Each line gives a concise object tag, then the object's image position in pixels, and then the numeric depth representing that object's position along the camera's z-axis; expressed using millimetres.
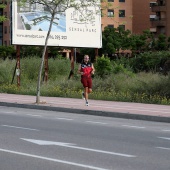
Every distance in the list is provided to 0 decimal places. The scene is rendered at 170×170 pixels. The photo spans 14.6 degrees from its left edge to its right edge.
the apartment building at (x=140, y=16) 100062
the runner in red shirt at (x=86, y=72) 26406
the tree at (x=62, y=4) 27141
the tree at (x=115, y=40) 87750
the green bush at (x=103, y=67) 37344
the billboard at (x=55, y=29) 37219
